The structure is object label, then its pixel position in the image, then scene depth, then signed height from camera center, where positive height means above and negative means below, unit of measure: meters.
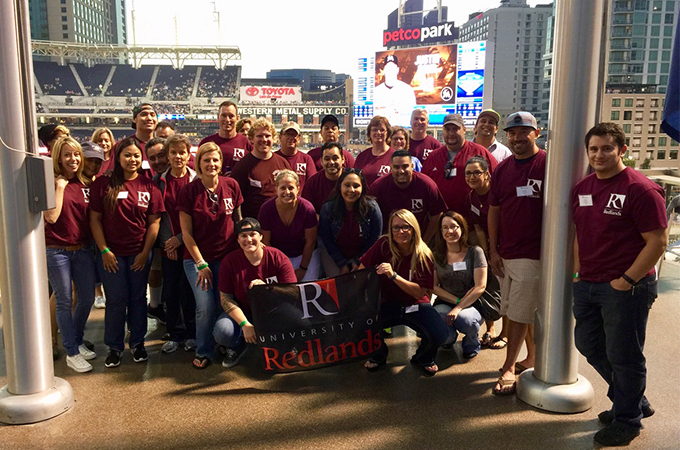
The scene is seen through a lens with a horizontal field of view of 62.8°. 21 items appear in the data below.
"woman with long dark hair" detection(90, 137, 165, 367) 4.02 -0.81
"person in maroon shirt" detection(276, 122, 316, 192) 5.45 -0.27
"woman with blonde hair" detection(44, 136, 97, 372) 3.91 -0.85
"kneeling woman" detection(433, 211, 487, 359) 4.05 -1.10
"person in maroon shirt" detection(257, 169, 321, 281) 4.39 -0.77
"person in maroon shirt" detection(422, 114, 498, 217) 4.72 -0.30
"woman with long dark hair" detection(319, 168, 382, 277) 4.36 -0.75
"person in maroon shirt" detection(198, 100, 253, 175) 5.82 -0.13
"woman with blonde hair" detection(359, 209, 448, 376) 3.96 -1.12
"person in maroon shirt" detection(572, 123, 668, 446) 2.73 -0.66
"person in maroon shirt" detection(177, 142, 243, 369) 4.11 -0.80
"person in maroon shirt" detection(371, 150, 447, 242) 4.48 -0.54
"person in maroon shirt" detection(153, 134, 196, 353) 4.39 -1.05
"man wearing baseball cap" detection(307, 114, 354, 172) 6.22 -0.09
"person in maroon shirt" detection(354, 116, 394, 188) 5.53 -0.24
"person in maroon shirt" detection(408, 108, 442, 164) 6.49 -0.13
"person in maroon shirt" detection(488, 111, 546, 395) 3.55 -0.61
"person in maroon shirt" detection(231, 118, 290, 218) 5.04 -0.41
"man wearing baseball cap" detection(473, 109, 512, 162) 5.19 -0.04
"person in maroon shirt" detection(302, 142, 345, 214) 4.82 -0.44
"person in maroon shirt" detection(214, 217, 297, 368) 3.85 -1.05
